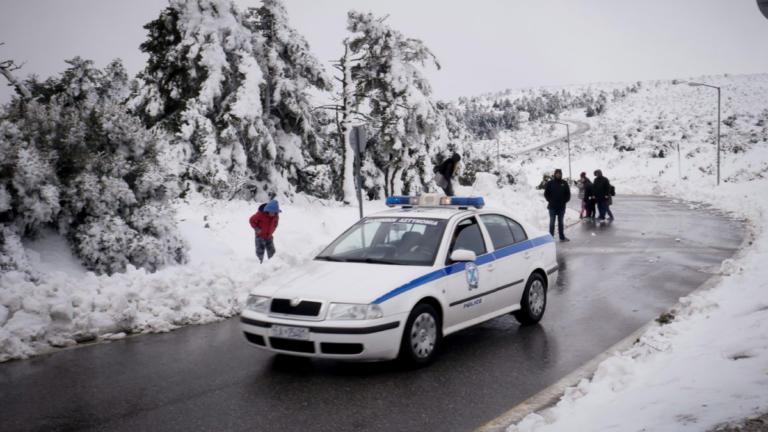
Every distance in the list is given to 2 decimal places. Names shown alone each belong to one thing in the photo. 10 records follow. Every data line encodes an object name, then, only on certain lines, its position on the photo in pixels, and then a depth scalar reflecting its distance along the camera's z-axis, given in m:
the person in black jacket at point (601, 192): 24.31
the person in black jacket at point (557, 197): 18.05
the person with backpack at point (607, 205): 24.64
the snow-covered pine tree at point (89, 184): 11.23
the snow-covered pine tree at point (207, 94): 24.53
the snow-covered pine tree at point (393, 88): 29.83
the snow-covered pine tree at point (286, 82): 27.38
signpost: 12.59
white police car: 6.01
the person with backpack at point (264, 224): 12.68
